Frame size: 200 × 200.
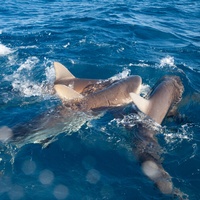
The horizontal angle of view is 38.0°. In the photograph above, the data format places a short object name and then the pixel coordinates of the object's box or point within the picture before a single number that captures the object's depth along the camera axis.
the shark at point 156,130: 8.01
